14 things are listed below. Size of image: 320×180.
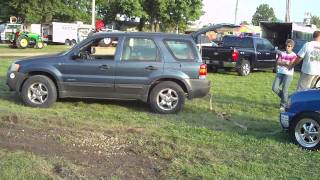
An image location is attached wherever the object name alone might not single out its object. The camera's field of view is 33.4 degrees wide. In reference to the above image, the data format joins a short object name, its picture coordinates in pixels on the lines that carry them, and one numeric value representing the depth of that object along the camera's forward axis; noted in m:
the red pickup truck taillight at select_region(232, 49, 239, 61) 20.45
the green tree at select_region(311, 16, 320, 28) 140.62
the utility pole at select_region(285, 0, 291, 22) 54.31
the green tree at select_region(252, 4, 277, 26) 160.79
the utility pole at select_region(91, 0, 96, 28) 45.17
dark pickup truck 20.56
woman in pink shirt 11.31
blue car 7.79
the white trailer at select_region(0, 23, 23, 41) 46.02
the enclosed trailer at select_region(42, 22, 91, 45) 54.03
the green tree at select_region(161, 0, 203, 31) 67.25
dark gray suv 10.59
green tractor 38.12
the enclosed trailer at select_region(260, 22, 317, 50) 29.39
